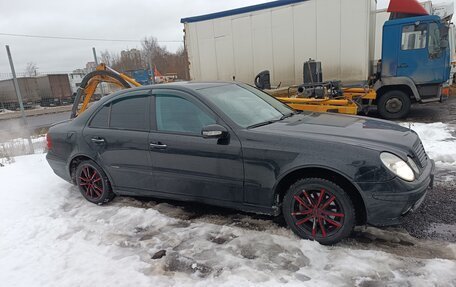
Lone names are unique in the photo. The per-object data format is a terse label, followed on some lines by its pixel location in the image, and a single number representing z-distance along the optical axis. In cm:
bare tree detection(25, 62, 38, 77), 3421
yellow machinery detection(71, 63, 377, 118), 791
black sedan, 311
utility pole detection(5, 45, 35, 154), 874
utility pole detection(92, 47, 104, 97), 1041
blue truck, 961
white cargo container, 975
